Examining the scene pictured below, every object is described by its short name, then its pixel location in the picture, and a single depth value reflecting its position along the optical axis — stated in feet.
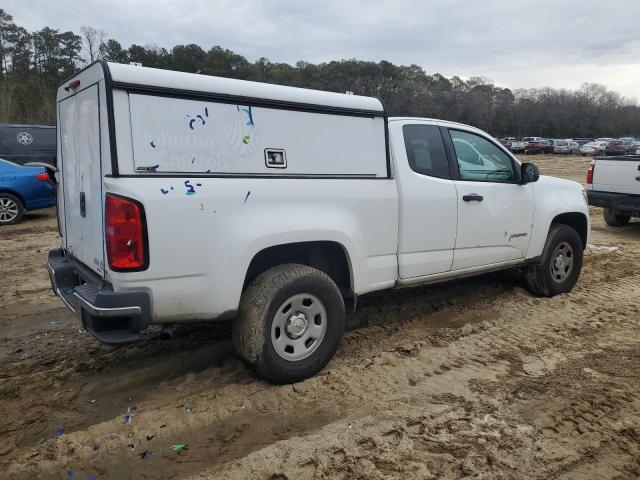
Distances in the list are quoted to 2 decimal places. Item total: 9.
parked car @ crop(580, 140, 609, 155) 151.75
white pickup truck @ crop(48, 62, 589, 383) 9.77
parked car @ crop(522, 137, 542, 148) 168.29
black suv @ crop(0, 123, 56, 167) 36.86
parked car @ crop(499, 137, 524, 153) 170.57
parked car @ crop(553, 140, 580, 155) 157.89
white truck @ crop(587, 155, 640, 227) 30.58
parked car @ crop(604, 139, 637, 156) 127.85
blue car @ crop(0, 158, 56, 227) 34.42
